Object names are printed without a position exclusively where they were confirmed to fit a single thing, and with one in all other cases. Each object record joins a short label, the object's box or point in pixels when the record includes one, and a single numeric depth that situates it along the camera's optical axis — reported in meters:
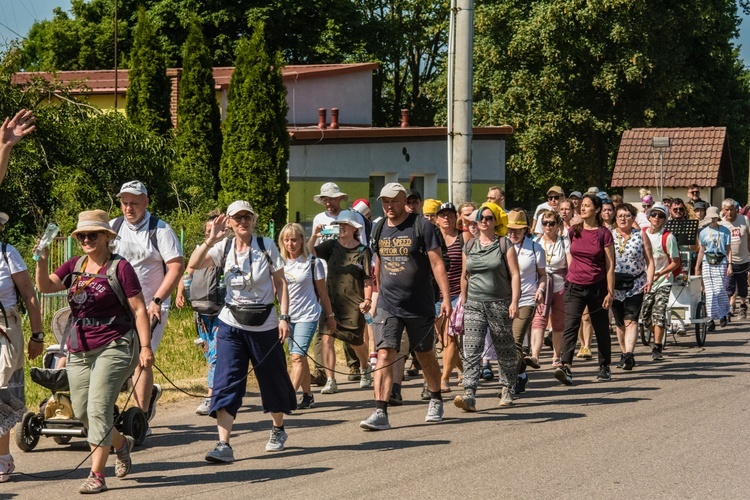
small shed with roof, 36.03
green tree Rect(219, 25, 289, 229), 27.86
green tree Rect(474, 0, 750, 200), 42.97
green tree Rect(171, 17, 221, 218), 30.47
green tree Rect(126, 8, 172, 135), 30.59
